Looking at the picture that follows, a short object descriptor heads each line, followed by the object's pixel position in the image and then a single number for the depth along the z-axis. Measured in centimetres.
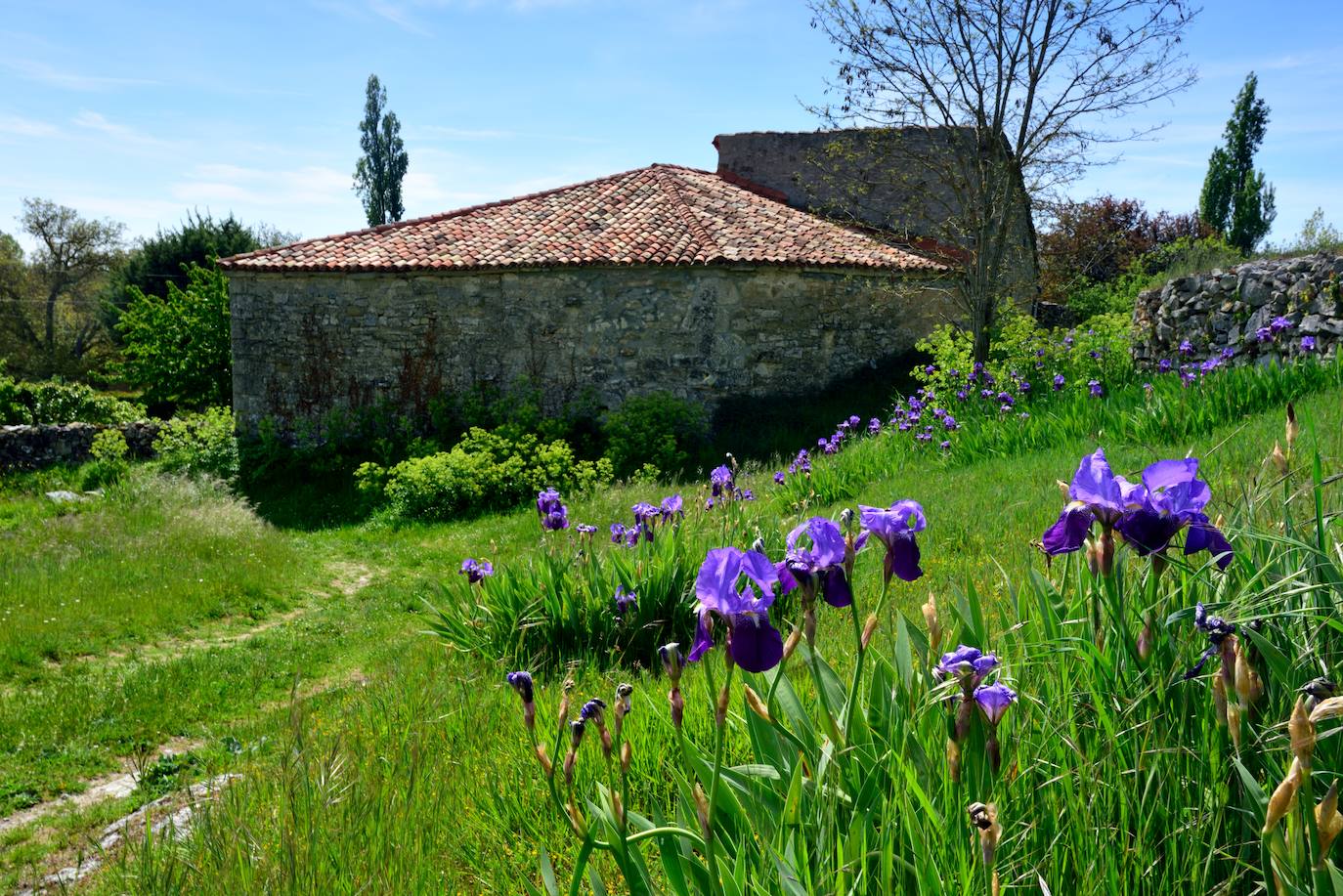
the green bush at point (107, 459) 1706
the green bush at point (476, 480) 1327
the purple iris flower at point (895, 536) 185
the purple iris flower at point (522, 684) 201
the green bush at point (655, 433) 1440
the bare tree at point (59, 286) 3322
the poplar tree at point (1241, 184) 3030
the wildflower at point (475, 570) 498
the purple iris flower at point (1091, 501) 170
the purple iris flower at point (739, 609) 165
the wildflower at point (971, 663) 152
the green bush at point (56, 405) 2194
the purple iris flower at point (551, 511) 512
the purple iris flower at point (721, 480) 532
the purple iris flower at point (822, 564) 177
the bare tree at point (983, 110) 1361
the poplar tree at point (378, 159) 3462
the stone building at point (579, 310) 1565
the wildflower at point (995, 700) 156
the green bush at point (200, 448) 1658
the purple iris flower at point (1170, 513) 167
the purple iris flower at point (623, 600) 421
